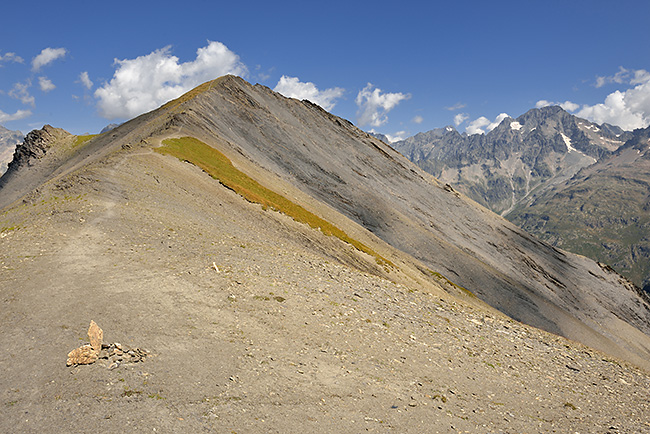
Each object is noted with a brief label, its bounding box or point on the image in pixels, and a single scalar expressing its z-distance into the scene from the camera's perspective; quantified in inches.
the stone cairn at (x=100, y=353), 481.1
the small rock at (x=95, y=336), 502.0
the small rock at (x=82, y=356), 476.7
